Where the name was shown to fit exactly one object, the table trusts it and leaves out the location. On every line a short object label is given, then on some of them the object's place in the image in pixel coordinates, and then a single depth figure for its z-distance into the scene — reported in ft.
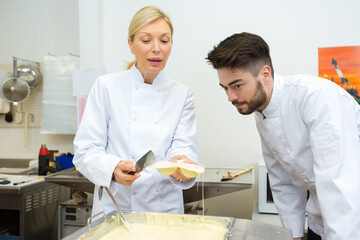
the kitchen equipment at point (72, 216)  7.24
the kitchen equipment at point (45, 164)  8.70
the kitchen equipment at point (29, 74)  10.12
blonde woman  4.54
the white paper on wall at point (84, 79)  9.03
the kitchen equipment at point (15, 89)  9.75
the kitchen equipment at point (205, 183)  6.15
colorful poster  7.91
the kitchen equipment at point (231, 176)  6.54
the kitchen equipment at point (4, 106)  10.15
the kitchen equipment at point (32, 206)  7.40
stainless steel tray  3.37
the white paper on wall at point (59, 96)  9.54
